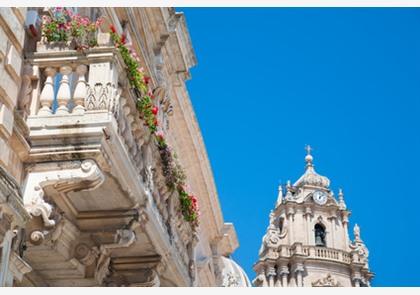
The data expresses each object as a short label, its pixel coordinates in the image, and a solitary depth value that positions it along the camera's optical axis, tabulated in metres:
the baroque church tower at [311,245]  62.72
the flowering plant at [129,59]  9.44
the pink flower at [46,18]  9.63
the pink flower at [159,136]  11.53
